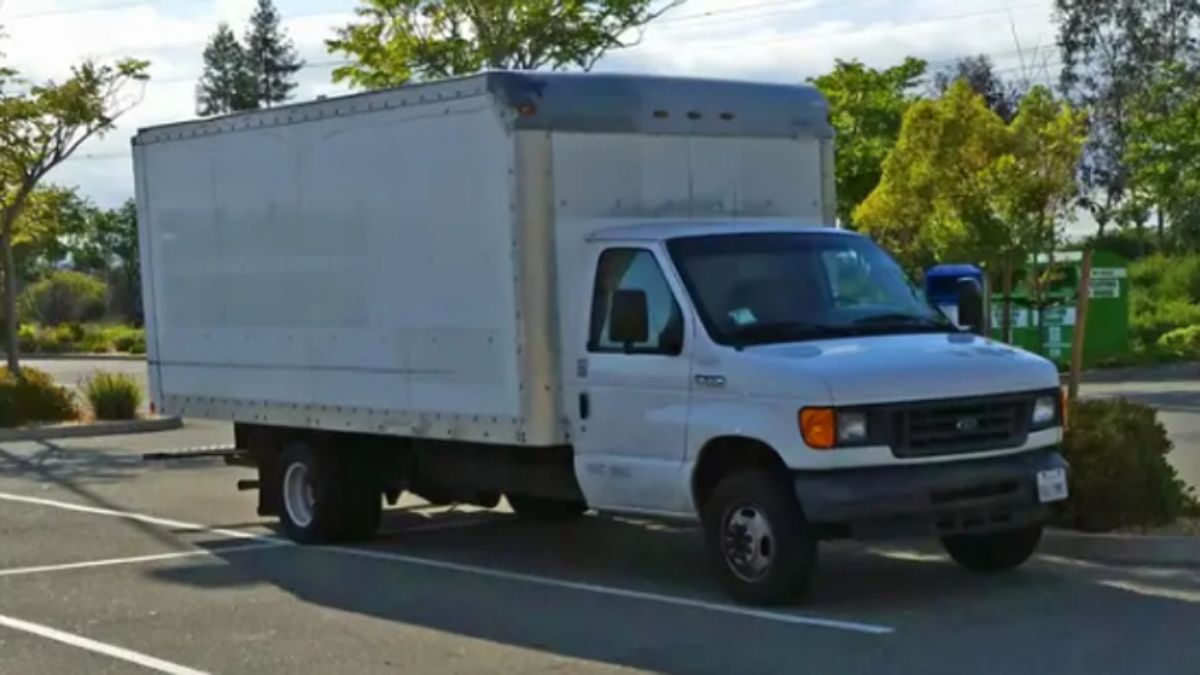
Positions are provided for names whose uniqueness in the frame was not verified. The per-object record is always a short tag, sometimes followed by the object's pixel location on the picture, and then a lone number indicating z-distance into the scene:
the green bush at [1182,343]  30.66
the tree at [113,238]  77.62
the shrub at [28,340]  56.59
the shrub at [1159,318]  33.03
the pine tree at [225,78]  92.25
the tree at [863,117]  33.66
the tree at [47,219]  30.45
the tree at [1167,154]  31.81
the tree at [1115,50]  58.50
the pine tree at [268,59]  93.62
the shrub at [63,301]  65.06
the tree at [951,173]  20.31
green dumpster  27.31
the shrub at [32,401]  25.02
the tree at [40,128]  27.09
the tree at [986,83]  47.97
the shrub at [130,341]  52.84
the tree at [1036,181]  19.62
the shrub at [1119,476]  11.77
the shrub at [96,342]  54.63
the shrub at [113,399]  25.31
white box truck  10.09
